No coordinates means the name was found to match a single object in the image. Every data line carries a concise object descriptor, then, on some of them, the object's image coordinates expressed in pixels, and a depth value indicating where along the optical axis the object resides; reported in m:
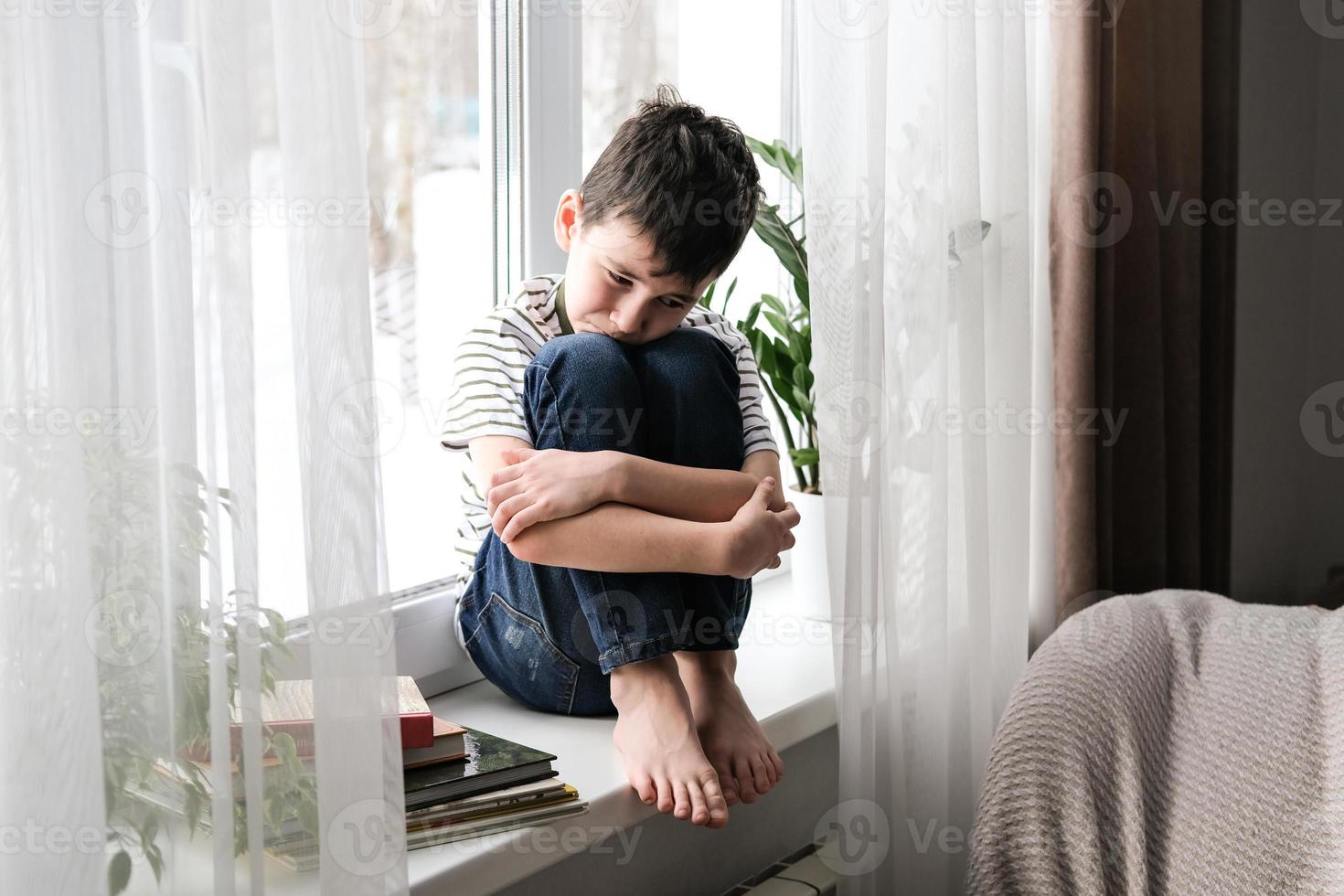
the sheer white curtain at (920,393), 1.22
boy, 1.04
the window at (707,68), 1.48
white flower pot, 1.54
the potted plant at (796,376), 1.51
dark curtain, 1.63
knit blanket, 1.04
